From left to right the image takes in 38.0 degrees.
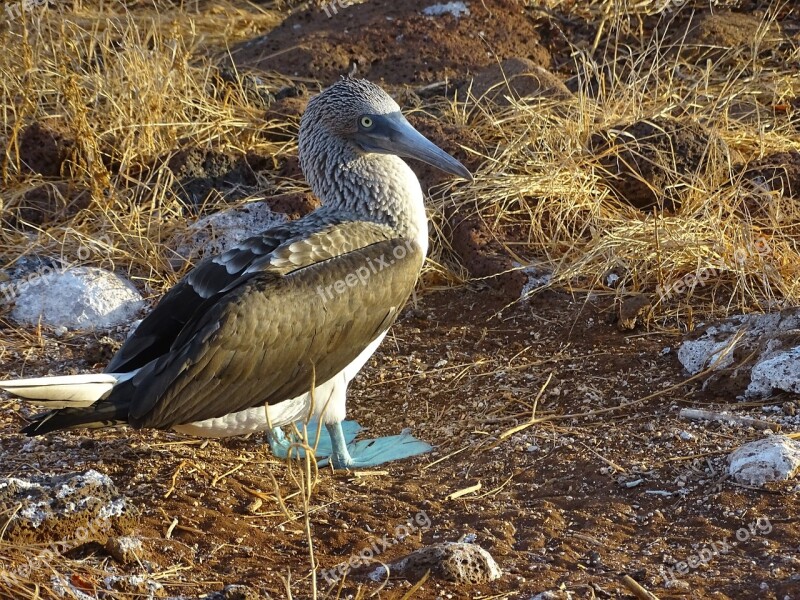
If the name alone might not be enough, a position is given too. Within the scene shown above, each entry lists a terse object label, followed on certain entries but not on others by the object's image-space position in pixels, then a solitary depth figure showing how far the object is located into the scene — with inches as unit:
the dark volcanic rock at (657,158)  257.6
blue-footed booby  172.4
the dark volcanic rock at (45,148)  282.2
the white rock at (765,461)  163.8
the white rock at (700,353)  203.2
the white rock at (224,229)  258.1
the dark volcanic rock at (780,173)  260.5
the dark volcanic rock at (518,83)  295.7
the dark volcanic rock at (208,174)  276.5
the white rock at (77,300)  242.2
